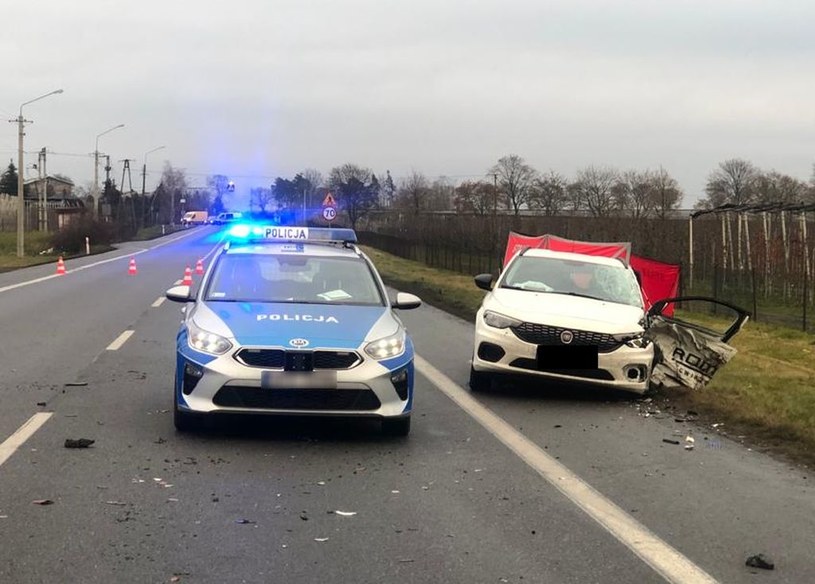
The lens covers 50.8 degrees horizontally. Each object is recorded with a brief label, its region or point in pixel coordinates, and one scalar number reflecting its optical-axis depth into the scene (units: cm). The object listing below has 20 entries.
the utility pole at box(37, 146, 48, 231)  7106
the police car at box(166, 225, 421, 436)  618
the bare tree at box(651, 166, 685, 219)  7309
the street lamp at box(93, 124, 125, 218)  6625
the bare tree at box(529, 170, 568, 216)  9075
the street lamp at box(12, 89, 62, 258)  4400
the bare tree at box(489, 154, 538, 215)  10138
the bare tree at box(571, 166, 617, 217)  8706
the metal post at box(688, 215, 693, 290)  2821
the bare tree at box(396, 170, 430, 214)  9812
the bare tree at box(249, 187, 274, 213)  11938
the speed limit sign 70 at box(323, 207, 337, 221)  3503
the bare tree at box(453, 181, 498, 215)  9619
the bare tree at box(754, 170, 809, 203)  7275
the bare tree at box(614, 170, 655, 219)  7350
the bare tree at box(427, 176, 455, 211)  10612
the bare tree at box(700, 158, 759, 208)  8469
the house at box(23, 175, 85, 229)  7769
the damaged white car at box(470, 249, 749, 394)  839
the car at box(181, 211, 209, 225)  12325
